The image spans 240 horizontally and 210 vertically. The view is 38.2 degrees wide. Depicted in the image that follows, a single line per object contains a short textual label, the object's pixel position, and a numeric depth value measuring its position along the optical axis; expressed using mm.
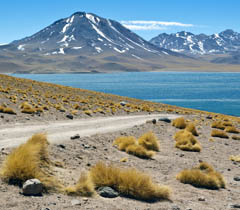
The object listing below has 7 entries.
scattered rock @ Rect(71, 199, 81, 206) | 7504
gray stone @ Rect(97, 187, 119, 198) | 8375
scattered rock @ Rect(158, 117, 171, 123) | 25505
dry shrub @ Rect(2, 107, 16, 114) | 22219
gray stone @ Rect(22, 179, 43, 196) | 7543
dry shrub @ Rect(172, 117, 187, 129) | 23250
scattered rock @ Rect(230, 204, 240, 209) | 8835
